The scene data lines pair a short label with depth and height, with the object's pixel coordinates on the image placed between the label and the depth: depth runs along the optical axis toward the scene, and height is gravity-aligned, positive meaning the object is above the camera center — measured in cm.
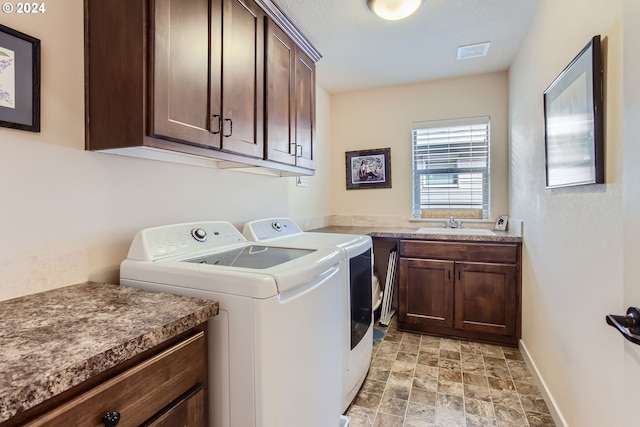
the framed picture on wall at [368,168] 344 +48
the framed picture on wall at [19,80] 96 +42
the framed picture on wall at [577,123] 118 +39
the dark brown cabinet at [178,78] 107 +53
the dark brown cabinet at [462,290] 250 -66
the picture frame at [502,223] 291 -11
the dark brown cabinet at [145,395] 59 -41
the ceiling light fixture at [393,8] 185 +123
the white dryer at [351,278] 172 -40
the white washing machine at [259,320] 98 -37
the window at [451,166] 310 +47
